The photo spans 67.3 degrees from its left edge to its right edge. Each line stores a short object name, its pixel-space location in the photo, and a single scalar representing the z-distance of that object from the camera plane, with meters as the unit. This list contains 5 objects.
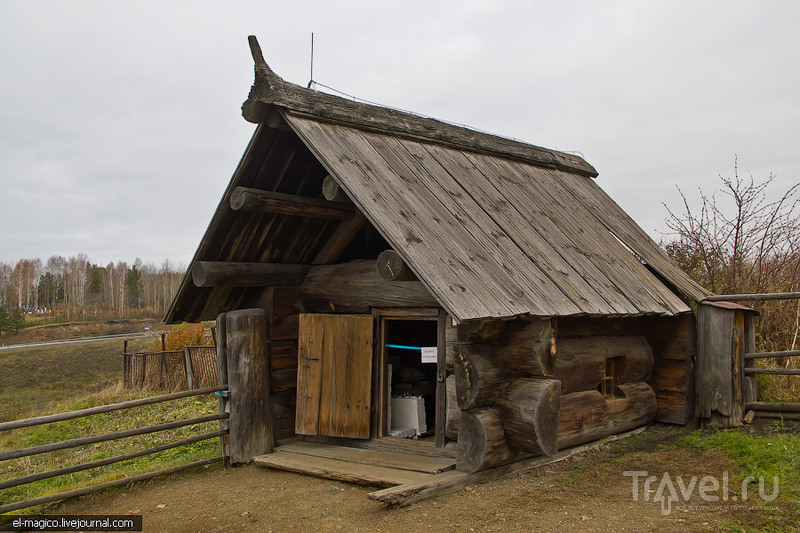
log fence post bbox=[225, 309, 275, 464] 7.45
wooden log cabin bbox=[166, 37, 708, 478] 6.03
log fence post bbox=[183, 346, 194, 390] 15.69
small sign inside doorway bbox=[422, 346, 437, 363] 7.00
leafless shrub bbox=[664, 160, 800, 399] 10.97
